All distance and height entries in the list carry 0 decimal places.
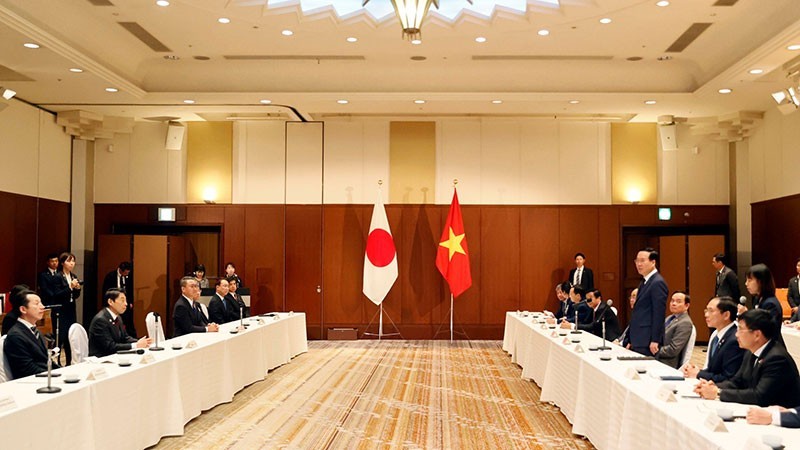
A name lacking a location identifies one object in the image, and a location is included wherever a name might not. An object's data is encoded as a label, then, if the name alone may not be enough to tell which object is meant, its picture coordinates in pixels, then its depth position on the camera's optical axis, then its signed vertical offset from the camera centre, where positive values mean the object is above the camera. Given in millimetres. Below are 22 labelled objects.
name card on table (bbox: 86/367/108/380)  4844 -801
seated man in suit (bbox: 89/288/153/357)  6594 -721
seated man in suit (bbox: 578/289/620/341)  8258 -797
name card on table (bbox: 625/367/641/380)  4881 -807
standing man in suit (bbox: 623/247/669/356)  6270 -514
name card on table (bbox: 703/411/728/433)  3409 -782
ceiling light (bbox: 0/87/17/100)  10219 +2013
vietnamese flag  13031 -150
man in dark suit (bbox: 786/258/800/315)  9469 -581
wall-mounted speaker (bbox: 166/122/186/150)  13805 +1977
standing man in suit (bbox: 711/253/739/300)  10188 -458
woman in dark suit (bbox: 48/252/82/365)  10203 -617
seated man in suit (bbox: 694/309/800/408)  3916 -635
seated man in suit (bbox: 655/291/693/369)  6125 -692
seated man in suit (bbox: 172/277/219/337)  8188 -704
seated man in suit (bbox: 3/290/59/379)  5273 -657
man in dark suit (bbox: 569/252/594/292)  12914 -500
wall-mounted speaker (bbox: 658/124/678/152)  13672 +1914
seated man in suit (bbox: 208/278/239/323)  9781 -770
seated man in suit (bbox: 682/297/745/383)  4844 -638
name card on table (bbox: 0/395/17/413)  3904 -801
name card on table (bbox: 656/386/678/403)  4121 -794
